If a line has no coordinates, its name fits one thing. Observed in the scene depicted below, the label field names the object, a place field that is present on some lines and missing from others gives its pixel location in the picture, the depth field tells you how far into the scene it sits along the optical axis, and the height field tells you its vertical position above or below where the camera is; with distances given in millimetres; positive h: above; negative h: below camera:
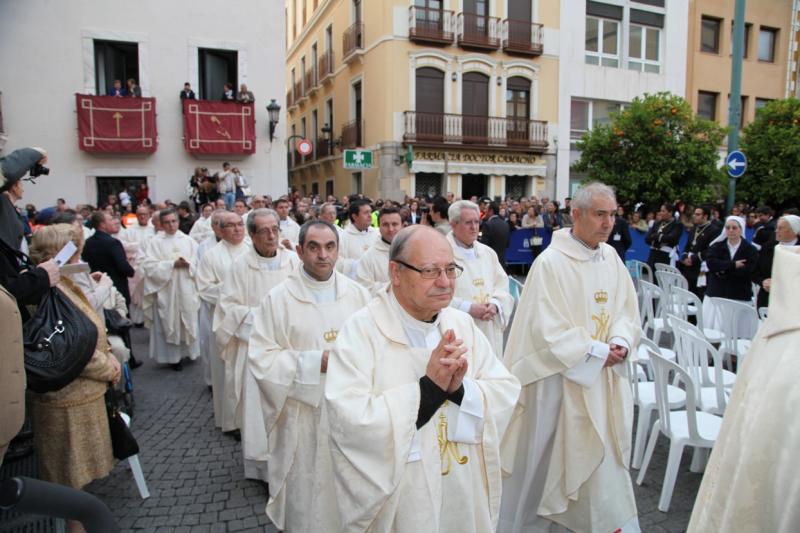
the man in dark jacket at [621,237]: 11188 -474
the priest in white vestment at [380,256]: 5723 -446
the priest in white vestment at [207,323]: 6586 -1323
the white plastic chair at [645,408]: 4473 -1524
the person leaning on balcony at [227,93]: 17062 +3475
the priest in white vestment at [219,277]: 5459 -678
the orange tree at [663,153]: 17609 +1858
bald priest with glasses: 2139 -756
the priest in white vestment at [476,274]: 5047 -554
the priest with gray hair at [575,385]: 3482 -1076
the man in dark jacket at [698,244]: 8984 -489
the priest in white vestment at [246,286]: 4742 -630
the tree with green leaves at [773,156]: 19672 +1965
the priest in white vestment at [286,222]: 9023 -173
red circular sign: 18672 +2084
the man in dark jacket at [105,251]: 6977 -486
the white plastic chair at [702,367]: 4492 -1264
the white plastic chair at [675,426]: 3865 -1501
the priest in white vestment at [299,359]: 3258 -862
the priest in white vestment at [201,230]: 9922 -329
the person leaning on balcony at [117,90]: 16141 +3383
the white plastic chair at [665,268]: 8785 -858
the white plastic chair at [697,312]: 6641 -1176
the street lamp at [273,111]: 17031 +2956
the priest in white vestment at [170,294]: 7742 -1151
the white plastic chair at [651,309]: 7152 -1226
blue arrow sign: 11266 +958
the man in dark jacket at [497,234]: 8984 -350
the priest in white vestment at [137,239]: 9359 -477
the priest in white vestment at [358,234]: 7219 -284
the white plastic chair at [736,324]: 5810 -1147
